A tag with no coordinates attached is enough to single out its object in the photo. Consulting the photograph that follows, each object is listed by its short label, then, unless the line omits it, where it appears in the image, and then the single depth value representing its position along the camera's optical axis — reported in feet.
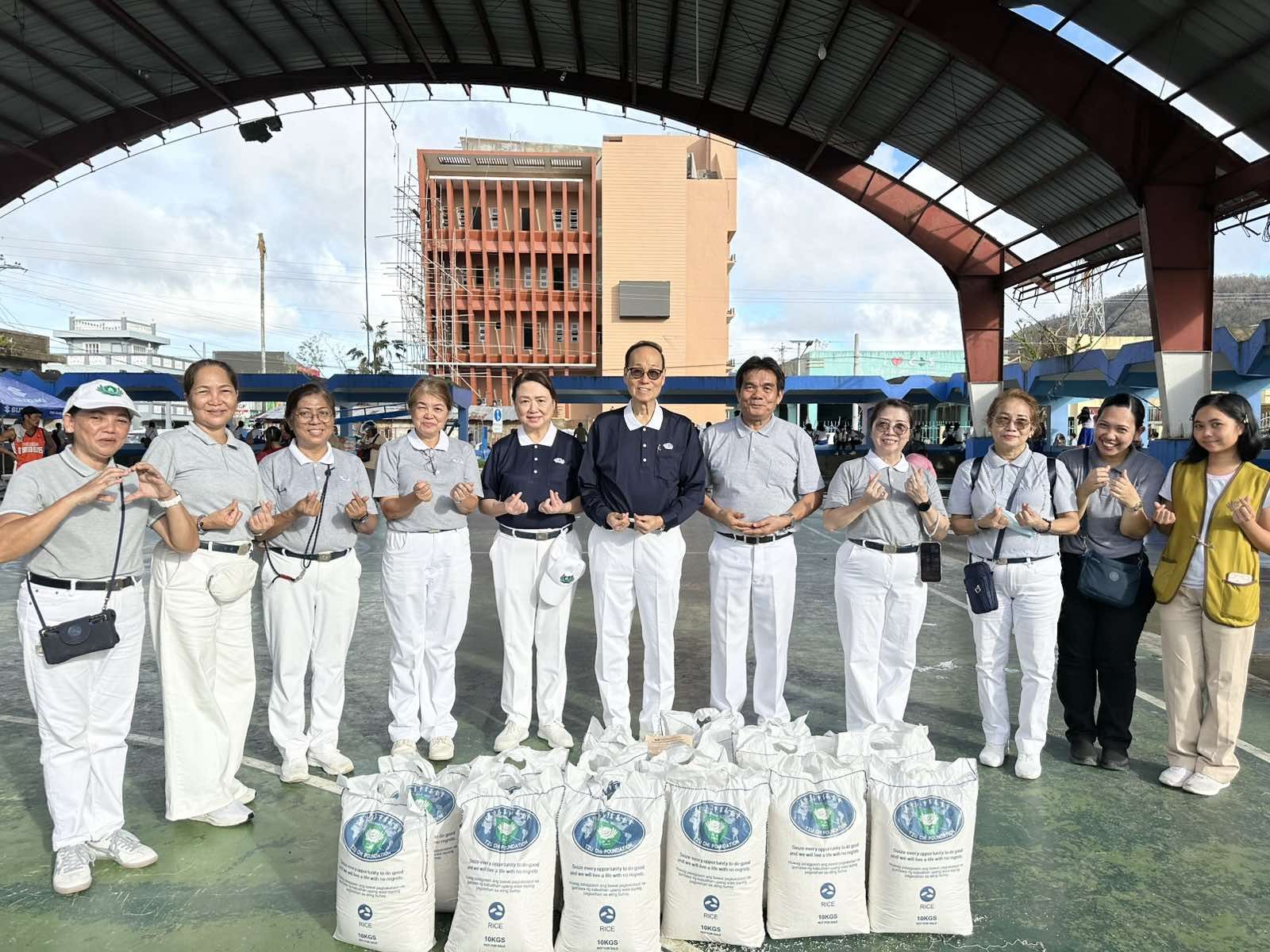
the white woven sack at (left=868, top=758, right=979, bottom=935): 8.12
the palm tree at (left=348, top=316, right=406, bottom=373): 190.90
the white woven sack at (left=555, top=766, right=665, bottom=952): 7.69
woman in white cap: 8.79
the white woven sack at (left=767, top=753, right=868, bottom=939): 8.07
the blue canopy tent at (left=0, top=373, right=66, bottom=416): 55.67
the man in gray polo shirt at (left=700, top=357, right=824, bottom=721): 12.71
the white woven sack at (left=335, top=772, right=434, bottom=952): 7.80
